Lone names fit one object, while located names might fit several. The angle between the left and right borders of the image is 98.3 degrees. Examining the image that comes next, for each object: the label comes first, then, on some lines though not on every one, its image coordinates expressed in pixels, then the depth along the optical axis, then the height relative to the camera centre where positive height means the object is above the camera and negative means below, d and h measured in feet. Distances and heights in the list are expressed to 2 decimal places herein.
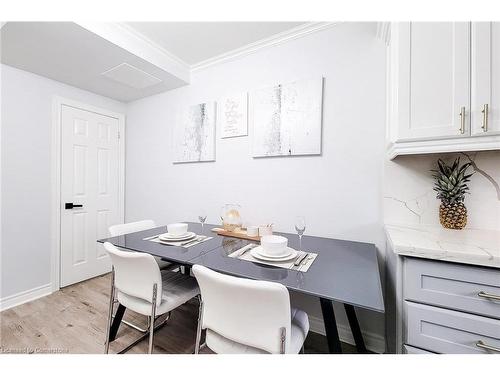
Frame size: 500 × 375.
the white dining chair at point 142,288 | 3.76 -1.97
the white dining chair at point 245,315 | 2.57 -1.68
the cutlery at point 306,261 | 3.61 -1.31
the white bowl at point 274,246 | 3.81 -1.07
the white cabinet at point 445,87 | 3.26 +1.63
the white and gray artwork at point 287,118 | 5.71 +1.92
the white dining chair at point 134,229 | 5.89 -1.29
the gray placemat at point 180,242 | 4.76 -1.30
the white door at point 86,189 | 8.02 -0.20
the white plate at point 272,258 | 3.74 -1.24
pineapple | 4.07 -0.11
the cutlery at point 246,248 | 4.20 -1.30
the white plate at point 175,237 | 4.97 -1.22
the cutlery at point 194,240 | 4.85 -1.29
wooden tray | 5.25 -1.23
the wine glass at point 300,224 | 4.32 -0.75
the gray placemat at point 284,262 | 3.52 -1.31
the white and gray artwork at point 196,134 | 7.51 +1.85
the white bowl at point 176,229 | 5.07 -1.04
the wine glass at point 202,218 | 5.99 -0.91
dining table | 2.80 -1.33
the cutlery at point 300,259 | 3.67 -1.30
